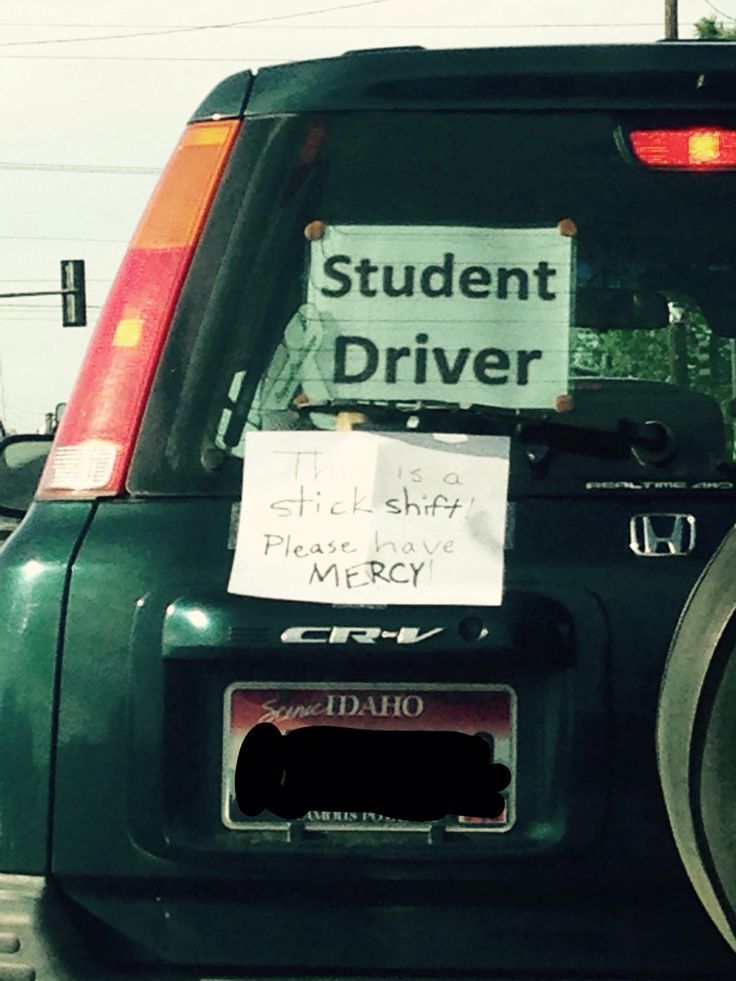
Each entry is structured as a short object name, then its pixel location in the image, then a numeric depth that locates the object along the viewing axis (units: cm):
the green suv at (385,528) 334
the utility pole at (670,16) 4544
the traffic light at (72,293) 6175
